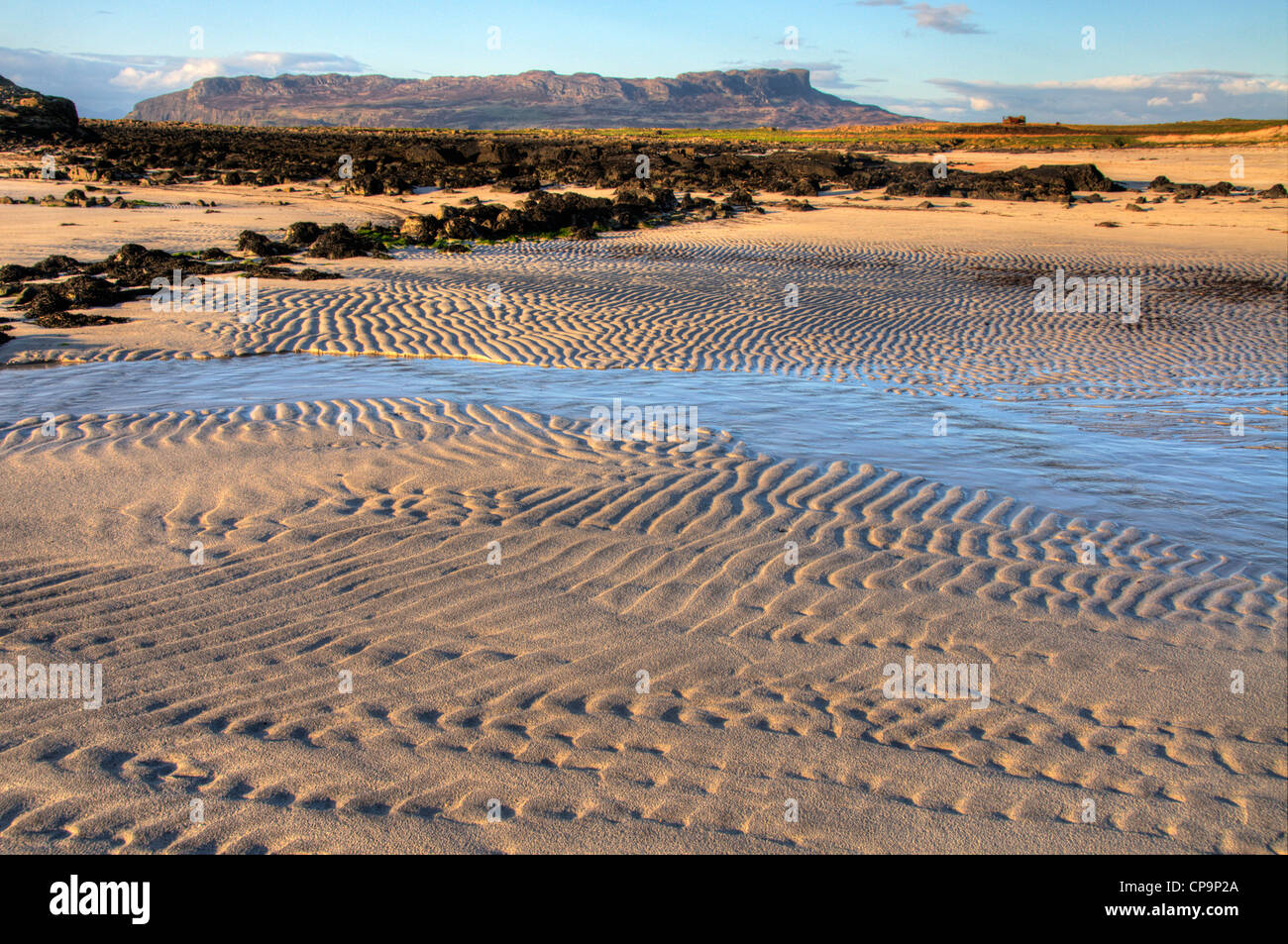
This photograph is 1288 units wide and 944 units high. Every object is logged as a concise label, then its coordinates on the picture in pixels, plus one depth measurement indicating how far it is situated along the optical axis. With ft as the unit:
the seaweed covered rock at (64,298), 35.68
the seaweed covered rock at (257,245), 54.95
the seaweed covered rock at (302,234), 57.93
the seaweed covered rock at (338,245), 55.01
